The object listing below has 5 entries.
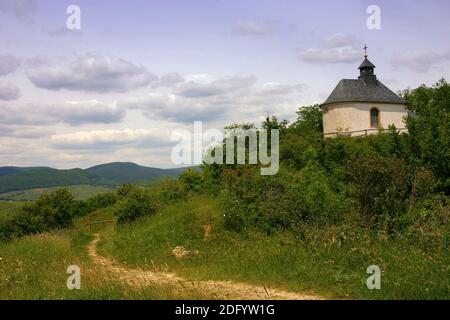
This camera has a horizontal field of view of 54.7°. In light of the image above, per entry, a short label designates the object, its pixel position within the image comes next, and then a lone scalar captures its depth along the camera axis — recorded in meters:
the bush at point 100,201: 52.47
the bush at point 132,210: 22.66
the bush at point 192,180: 24.85
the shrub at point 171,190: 24.50
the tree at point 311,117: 38.81
